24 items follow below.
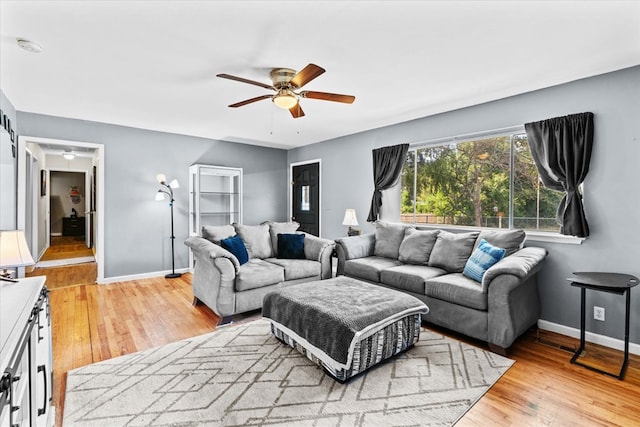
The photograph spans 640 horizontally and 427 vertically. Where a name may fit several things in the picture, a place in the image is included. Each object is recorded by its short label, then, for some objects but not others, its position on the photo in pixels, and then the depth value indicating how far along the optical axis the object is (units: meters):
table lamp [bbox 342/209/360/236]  5.08
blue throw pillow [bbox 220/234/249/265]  3.75
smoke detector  2.43
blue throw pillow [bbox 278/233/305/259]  4.29
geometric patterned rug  1.93
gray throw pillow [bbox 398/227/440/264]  3.86
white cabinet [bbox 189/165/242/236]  5.64
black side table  2.42
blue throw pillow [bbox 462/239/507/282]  3.05
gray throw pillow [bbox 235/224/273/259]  4.24
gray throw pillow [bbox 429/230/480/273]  3.50
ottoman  2.24
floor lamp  5.24
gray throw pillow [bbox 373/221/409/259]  4.28
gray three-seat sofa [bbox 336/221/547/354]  2.71
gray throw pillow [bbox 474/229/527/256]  3.26
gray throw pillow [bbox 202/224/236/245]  3.97
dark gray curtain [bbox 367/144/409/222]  4.75
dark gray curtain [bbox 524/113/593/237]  3.00
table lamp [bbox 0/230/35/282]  1.84
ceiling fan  2.92
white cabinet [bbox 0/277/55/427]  1.03
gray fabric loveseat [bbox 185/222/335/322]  3.35
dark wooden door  6.37
